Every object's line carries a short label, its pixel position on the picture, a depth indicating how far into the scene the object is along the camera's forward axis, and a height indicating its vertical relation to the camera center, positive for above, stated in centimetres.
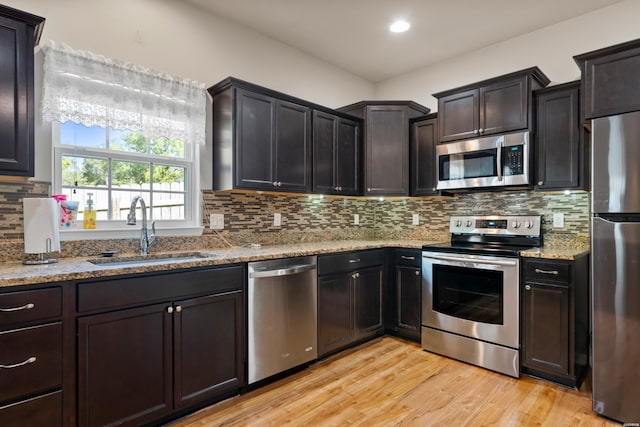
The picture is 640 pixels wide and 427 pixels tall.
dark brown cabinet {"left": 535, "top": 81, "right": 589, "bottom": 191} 267 +55
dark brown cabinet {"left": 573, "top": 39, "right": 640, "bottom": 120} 204 +79
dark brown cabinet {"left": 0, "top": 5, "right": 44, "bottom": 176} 175 +62
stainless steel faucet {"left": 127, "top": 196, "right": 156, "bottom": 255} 237 -11
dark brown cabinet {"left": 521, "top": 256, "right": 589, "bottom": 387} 241 -76
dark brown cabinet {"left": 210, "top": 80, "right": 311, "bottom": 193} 269 +58
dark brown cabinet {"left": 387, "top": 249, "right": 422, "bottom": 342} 324 -78
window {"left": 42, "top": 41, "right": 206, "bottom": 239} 221 +54
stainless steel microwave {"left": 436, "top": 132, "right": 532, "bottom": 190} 285 +43
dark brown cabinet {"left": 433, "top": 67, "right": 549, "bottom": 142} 285 +92
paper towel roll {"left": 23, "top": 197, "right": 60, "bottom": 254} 195 -7
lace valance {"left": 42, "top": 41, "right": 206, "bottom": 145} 214 +79
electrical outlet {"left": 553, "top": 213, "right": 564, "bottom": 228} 296 -7
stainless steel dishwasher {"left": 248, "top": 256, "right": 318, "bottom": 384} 239 -74
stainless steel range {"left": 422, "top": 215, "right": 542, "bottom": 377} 264 -65
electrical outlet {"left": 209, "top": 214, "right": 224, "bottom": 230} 284 -7
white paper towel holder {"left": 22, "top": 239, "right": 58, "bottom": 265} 196 -27
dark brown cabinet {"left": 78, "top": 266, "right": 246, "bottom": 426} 176 -79
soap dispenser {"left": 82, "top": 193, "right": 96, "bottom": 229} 231 -2
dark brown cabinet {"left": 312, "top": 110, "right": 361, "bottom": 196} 327 +56
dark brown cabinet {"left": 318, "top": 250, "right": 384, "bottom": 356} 286 -74
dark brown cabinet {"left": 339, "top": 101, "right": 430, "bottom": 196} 365 +68
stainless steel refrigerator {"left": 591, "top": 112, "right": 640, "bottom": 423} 198 -31
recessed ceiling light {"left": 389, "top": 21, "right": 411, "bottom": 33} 306 +163
